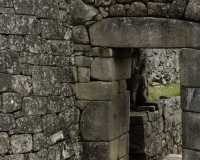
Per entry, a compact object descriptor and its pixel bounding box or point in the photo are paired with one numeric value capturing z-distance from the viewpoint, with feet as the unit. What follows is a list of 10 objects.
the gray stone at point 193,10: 23.11
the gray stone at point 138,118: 32.76
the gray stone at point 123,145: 27.02
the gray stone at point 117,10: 24.70
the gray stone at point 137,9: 24.27
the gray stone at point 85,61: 25.66
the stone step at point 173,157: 36.27
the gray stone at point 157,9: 23.96
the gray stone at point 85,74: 25.70
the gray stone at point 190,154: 23.35
